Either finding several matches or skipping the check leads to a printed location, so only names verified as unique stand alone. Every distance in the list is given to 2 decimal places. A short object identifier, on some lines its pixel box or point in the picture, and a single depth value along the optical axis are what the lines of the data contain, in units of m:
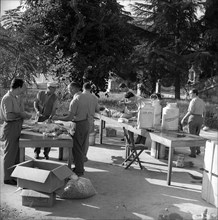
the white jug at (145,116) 6.38
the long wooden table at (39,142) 5.28
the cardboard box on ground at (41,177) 4.47
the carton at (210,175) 4.86
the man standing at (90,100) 5.83
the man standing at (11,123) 5.21
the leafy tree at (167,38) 17.84
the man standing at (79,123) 5.71
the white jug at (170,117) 6.31
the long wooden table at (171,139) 5.57
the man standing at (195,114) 7.75
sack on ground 4.91
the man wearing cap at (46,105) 6.88
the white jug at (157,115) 6.82
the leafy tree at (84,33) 12.40
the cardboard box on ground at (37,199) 4.55
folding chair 6.59
